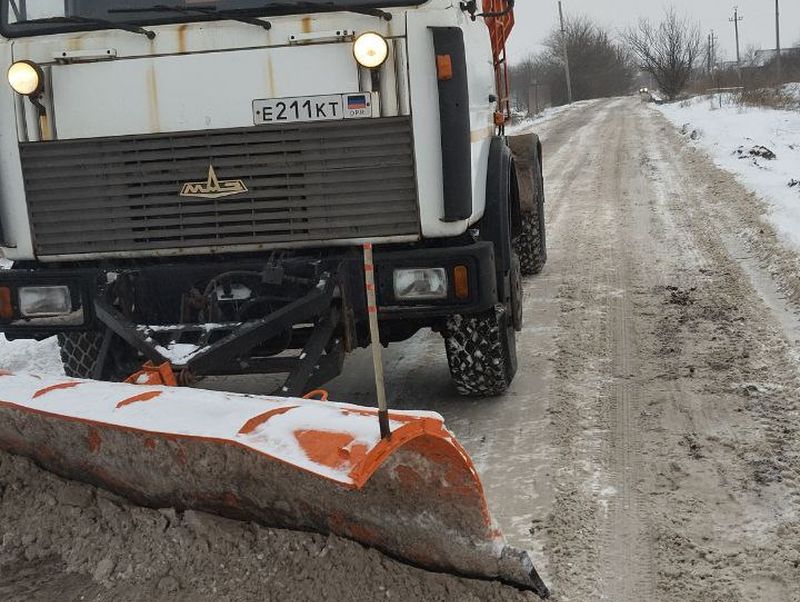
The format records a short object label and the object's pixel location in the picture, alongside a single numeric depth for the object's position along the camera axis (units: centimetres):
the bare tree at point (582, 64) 6856
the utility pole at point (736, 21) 7753
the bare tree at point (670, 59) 5353
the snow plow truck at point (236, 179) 391
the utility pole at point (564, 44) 6185
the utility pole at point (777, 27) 5811
